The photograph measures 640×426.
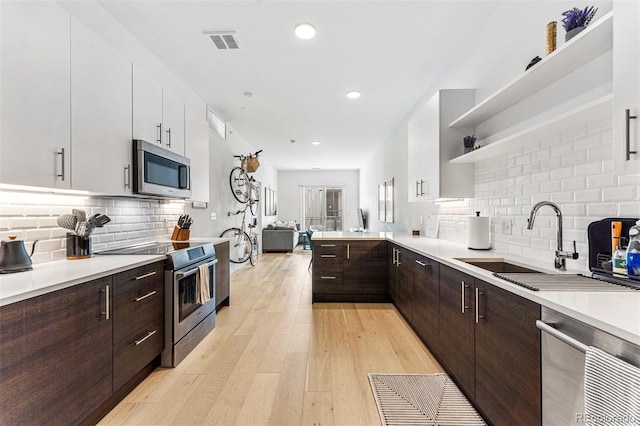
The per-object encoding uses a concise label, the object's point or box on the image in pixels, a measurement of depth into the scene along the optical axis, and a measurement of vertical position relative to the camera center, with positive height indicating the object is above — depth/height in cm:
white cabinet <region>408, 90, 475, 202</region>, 292 +62
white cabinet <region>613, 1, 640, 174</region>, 111 +47
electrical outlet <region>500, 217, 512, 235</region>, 239 -11
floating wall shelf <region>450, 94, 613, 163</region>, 136 +46
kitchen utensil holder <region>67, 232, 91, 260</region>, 209 -24
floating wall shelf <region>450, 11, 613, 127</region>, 135 +78
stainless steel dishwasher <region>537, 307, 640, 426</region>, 93 -50
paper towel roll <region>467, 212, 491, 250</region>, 253 -18
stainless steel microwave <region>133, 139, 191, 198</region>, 249 +36
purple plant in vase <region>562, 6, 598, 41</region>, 152 +95
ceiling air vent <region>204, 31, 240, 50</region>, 280 +161
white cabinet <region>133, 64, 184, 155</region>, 253 +89
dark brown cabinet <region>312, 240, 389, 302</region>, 385 -72
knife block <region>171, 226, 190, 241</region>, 333 -24
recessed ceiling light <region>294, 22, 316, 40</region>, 272 +162
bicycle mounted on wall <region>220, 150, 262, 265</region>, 588 +8
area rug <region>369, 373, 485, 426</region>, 173 -116
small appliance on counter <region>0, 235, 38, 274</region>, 159 -24
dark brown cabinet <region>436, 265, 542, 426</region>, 122 -66
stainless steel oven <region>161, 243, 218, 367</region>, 232 -74
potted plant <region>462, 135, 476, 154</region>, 274 +62
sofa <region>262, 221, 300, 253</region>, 891 -79
